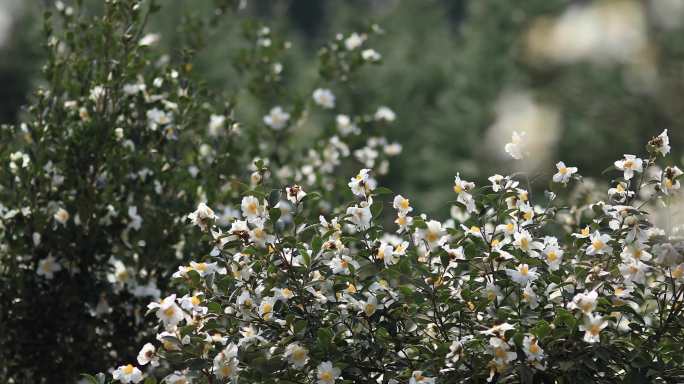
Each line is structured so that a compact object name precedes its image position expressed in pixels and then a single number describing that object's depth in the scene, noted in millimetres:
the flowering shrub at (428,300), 4969
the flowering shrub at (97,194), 7258
